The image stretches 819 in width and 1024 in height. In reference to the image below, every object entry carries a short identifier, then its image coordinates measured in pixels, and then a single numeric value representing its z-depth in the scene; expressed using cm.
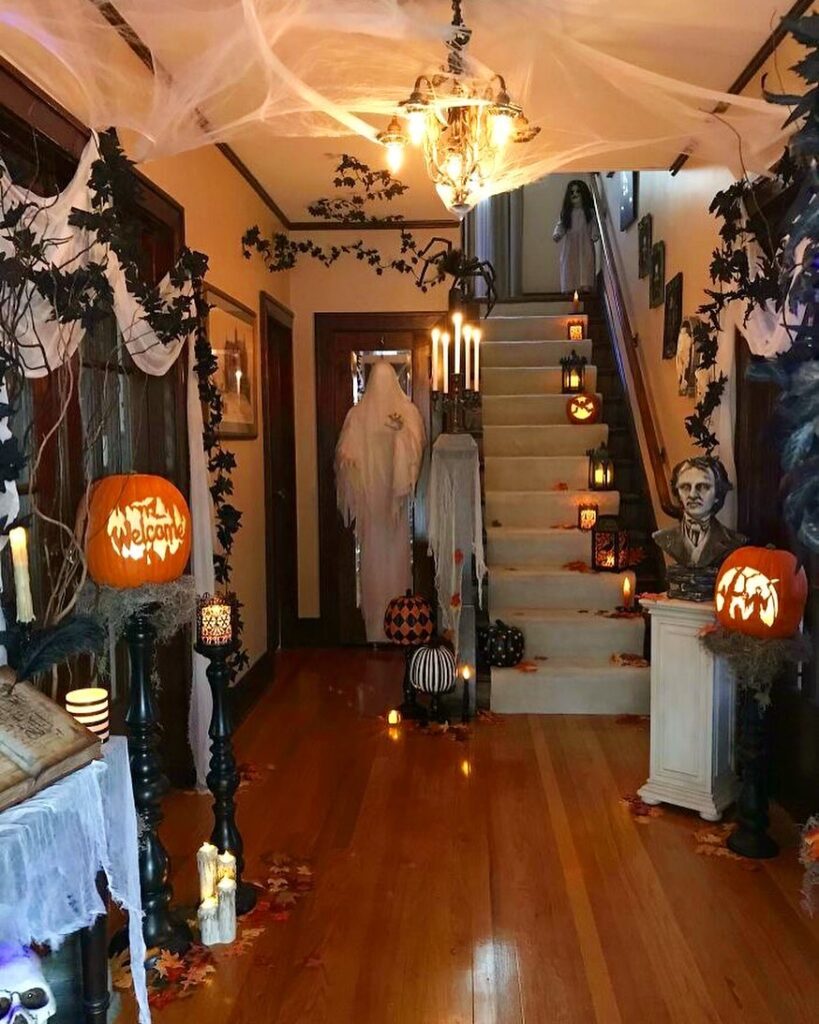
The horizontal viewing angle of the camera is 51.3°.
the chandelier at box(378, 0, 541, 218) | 231
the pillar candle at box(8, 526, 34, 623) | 191
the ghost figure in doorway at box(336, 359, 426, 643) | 542
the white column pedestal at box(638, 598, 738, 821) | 321
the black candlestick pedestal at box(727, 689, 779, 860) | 294
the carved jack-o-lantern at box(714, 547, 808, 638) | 283
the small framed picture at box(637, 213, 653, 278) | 518
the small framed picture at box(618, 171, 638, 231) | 560
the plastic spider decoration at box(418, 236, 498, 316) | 486
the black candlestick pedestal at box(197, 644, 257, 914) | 261
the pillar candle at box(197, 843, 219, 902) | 241
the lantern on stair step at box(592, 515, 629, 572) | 494
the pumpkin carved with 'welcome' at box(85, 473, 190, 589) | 241
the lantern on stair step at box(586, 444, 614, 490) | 540
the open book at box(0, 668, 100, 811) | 157
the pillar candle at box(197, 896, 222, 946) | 240
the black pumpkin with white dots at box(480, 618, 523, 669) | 445
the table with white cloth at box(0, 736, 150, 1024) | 153
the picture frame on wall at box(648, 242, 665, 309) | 483
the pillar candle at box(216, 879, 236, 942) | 241
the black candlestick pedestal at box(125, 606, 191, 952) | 236
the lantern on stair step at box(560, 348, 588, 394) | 616
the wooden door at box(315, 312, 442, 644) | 559
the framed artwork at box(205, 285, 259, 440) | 396
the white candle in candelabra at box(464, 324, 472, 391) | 420
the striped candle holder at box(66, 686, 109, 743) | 206
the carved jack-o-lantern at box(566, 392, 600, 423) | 592
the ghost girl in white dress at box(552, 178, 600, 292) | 734
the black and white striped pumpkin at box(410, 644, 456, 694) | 415
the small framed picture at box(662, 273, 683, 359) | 446
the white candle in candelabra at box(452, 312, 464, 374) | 412
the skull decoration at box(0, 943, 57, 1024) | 160
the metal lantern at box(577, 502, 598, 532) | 518
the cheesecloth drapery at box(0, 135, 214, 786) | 203
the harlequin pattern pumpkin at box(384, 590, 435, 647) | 474
